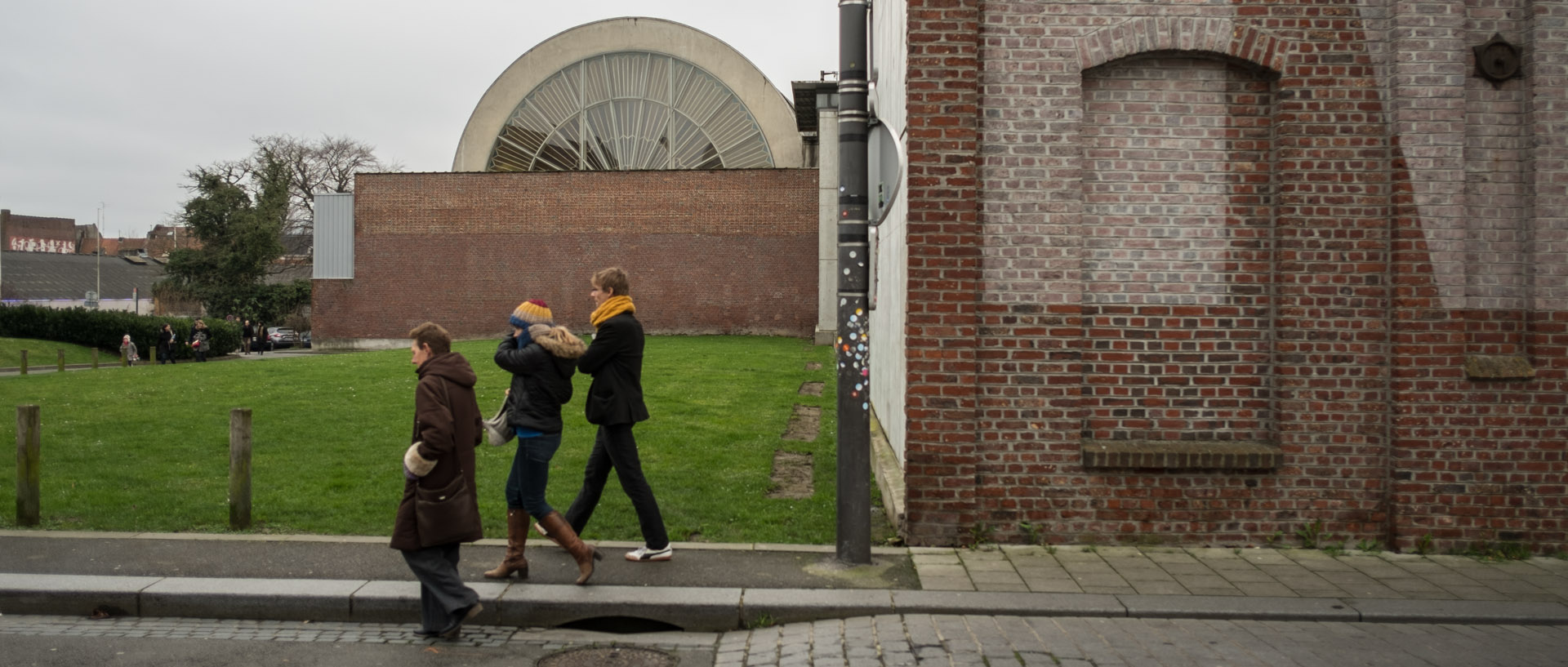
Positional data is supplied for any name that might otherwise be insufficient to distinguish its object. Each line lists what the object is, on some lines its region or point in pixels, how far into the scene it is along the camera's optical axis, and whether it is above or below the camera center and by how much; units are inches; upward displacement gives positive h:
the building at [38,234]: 3595.0 +353.3
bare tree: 2250.2 +368.8
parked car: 1981.5 -10.4
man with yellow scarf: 235.1 -12.7
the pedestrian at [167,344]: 1338.6 -15.5
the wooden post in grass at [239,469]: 276.1 -36.5
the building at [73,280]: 2630.4 +142.3
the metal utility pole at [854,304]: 237.1 +7.6
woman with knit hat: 223.1 -16.6
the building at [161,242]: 3804.4 +347.1
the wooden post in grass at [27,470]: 278.2 -37.6
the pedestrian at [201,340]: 1382.9 -11.3
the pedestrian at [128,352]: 1344.7 -26.7
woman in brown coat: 195.3 -25.4
